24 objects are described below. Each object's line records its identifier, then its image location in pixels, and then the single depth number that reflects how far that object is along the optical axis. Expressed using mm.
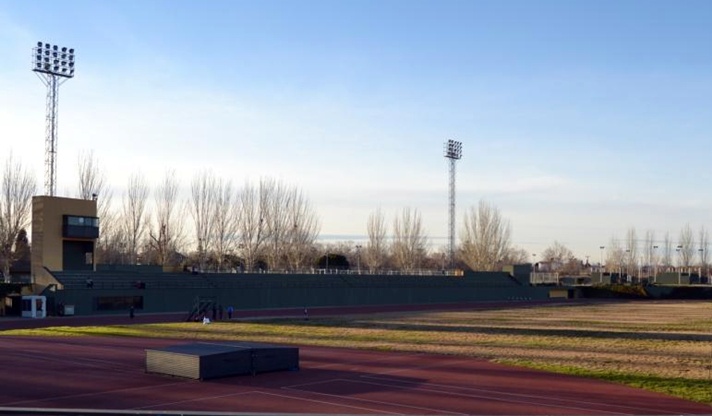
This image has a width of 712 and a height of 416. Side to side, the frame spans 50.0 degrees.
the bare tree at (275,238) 93438
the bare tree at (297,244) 95188
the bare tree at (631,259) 153375
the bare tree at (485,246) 118125
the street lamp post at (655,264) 168700
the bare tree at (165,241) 85500
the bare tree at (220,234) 87375
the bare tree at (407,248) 117188
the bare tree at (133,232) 85562
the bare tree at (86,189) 77938
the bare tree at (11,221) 68938
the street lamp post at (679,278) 124400
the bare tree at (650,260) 159425
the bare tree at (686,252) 156000
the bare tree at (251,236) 90750
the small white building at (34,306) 53000
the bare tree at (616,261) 163288
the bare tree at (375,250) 117375
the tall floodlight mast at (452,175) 93000
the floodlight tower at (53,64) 63938
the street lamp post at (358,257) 127975
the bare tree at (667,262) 168575
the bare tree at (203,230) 86875
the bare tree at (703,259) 158212
